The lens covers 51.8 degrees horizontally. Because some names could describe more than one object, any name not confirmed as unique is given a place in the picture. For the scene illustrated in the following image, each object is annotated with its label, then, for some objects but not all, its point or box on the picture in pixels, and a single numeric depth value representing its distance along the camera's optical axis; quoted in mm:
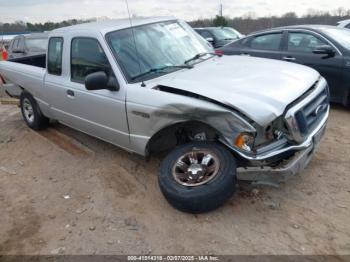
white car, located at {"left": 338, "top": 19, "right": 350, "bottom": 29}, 9938
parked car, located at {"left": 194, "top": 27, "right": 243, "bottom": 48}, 13140
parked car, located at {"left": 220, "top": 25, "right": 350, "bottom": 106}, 6246
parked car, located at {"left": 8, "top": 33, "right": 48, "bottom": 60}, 11148
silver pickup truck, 3273
